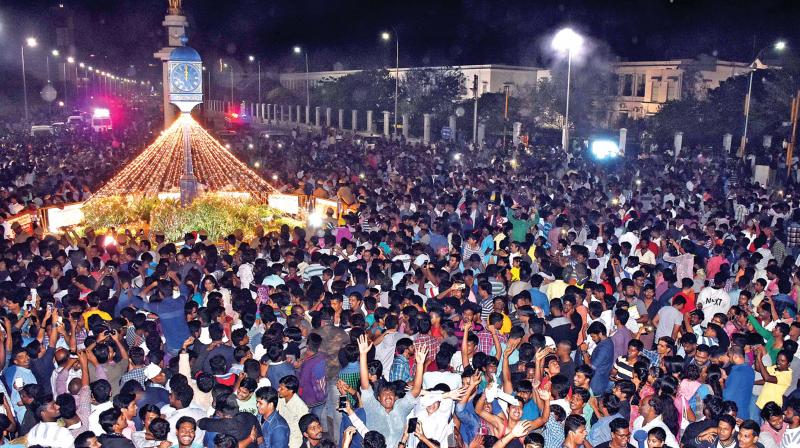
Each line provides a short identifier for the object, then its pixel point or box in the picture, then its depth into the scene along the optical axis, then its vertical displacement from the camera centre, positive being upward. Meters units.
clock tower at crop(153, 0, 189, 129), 19.98 +1.67
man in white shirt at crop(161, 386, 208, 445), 6.03 -2.40
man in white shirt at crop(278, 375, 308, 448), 6.27 -2.44
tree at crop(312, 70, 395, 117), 50.38 +0.34
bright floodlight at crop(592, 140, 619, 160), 24.77 -1.45
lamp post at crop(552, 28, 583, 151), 49.78 +3.77
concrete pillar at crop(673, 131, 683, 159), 31.03 -1.47
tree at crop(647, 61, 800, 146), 33.78 -0.27
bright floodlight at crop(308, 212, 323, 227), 16.09 -2.52
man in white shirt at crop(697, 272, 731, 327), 8.88 -2.18
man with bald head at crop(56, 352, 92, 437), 5.96 -2.45
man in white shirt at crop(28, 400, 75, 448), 5.79 -2.47
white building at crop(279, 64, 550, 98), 53.84 +1.66
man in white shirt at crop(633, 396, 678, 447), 5.95 -2.30
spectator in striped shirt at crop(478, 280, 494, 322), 8.62 -2.17
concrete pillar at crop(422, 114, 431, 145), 39.28 -1.48
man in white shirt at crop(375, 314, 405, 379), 7.48 -2.31
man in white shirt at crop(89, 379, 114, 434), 6.06 -2.36
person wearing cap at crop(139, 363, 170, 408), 6.41 -2.40
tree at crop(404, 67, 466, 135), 45.72 +0.35
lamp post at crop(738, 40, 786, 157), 25.68 -0.07
